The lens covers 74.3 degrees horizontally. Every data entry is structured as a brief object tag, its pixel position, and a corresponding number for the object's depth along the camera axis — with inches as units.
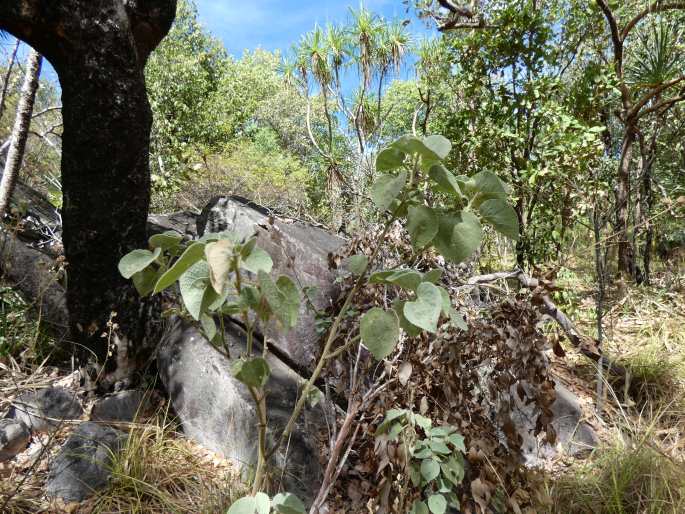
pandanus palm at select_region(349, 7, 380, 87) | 313.0
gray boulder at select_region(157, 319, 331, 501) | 77.0
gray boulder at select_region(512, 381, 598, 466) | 99.0
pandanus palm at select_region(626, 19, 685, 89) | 142.5
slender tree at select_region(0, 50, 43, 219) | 111.3
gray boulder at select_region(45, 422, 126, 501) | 67.4
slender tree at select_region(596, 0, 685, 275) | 130.4
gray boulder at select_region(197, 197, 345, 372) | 97.7
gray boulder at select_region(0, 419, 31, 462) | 75.0
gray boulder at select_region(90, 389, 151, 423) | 85.7
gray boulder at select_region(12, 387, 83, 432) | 81.7
